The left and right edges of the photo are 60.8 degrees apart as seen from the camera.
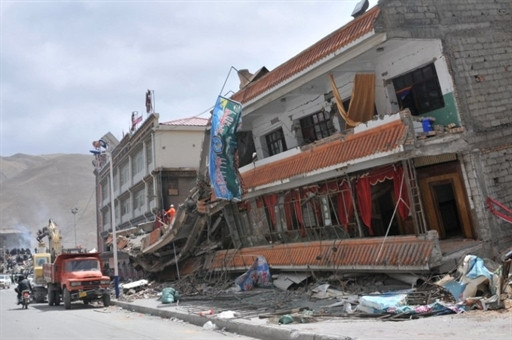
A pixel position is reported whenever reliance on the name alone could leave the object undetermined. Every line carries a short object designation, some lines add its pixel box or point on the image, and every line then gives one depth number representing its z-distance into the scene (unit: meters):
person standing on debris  24.00
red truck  19.08
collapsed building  11.02
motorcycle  20.09
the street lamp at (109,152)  21.58
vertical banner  16.55
